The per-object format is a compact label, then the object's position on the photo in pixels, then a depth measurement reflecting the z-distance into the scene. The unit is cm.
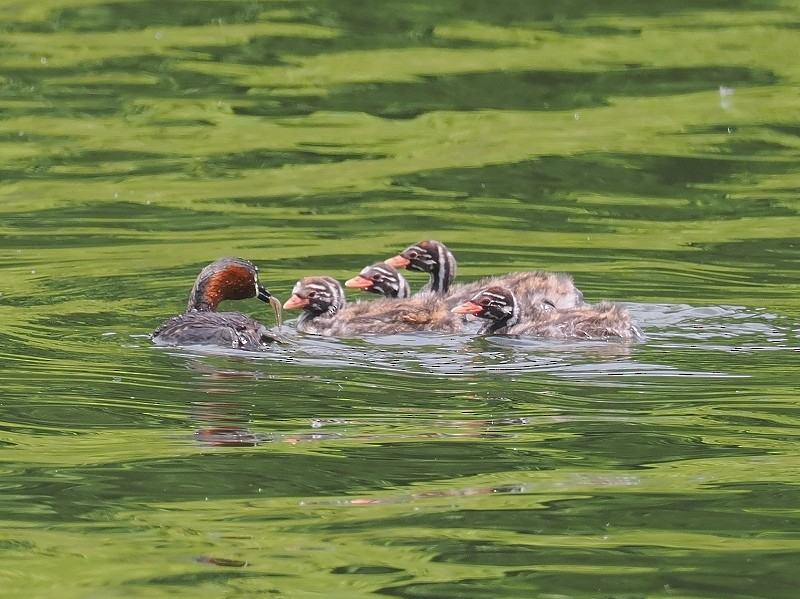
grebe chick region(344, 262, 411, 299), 2114
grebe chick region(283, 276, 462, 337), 1931
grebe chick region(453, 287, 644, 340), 1831
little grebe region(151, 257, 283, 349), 1783
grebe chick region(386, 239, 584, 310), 2035
